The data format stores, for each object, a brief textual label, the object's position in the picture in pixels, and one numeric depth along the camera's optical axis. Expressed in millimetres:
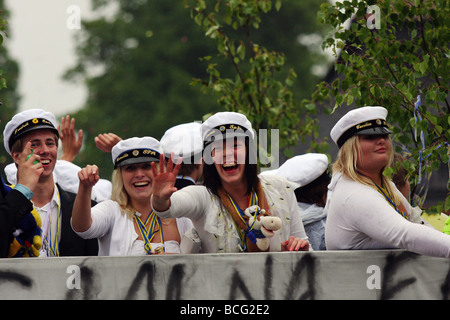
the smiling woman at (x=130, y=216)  10922
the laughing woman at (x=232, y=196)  10273
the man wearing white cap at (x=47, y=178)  11578
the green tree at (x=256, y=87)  18703
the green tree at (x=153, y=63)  54031
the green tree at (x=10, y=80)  59112
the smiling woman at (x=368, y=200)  9086
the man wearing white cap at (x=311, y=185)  12711
